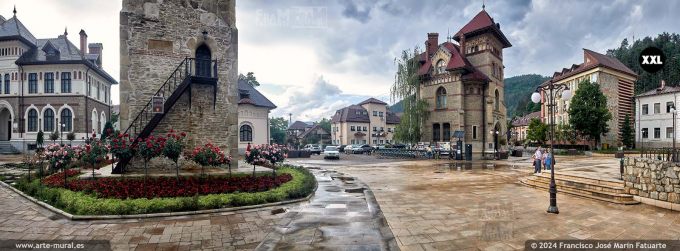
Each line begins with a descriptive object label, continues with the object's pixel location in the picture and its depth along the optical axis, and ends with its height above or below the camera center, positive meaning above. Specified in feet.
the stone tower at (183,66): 51.31 +10.74
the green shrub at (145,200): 27.55 -6.26
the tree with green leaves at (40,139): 105.40 -1.90
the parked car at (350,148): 167.47 -8.88
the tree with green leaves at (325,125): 273.95 +5.09
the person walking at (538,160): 57.21 -5.22
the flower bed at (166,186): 33.19 -5.98
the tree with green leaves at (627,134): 141.28 -2.17
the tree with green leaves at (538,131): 145.22 -0.66
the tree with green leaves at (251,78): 184.85 +29.99
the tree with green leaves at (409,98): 128.67 +12.88
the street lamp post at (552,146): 30.83 -1.67
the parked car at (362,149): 165.17 -9.07
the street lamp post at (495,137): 124.26 -2.96
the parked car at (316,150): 161.68 -9.18
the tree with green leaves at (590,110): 127.34 +7.23
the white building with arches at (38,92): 123.85 +15.63
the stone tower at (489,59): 123.75 +27.29
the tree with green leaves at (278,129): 209.10 +1.72
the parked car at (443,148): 115.14 -6.41
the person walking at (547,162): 60.20 -5.92
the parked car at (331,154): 116.12 -8.02
